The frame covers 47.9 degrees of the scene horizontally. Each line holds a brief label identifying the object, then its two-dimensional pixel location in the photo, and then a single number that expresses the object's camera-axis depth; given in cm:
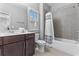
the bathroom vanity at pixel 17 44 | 127
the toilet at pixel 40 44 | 184
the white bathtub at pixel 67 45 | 166
